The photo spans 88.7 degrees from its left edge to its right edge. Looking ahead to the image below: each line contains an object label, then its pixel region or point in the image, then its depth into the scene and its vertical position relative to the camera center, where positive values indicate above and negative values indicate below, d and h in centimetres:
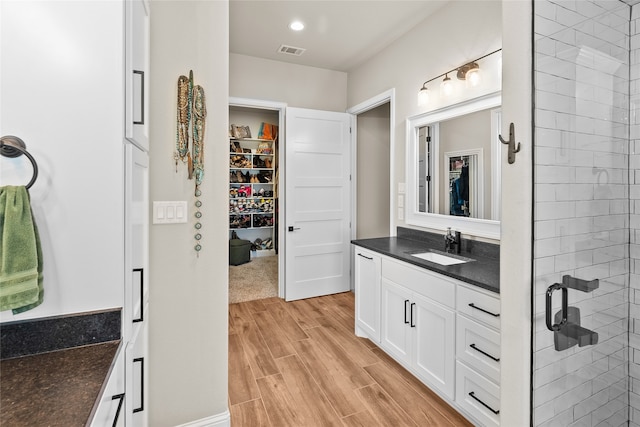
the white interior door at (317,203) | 378 +11
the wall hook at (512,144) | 111 +23
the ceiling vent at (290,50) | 345 +173
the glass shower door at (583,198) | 112 +5
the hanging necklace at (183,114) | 157 +47
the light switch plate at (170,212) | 156 -1
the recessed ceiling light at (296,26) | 297 +171
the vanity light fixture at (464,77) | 234 +101
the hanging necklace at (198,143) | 160 +33
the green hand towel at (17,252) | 82 -11
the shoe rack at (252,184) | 599 +52
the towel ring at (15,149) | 86 +16
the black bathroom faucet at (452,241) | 248 -22
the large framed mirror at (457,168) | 230 +35
